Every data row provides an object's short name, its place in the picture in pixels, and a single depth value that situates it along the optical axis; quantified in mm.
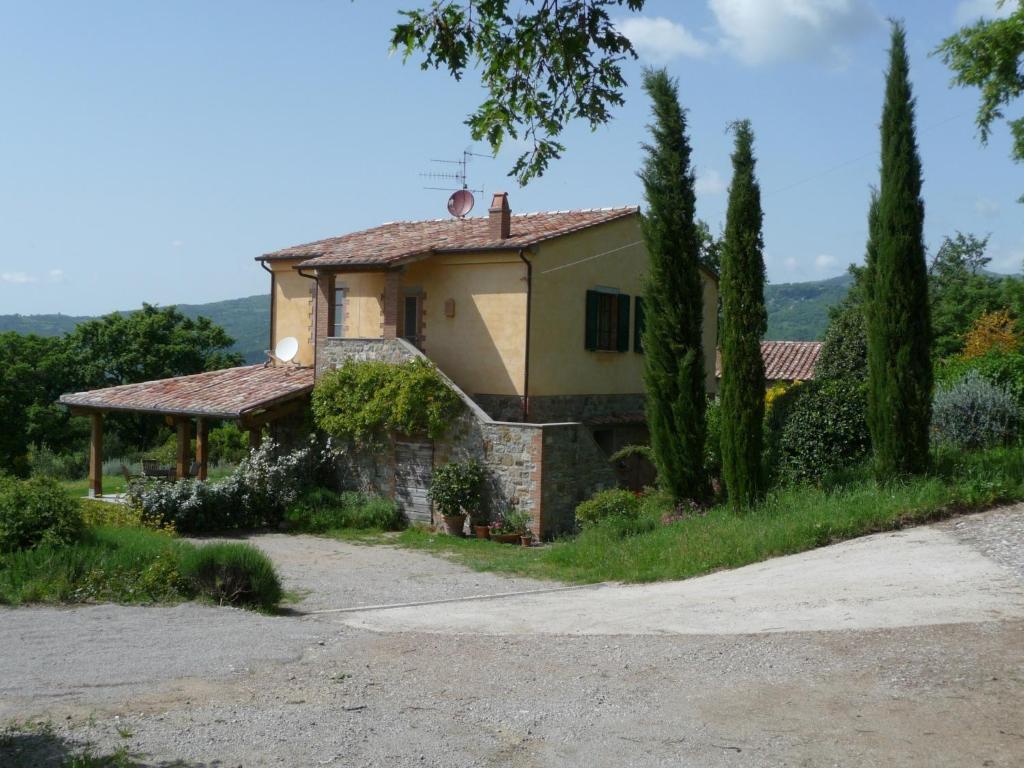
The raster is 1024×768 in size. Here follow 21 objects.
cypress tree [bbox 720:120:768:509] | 16266
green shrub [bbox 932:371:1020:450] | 17016
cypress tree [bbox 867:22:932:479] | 15125
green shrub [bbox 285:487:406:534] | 20250
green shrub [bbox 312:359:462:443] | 19844
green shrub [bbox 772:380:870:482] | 16453
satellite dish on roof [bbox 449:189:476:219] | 26141
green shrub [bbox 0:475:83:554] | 11141
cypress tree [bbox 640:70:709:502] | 17578
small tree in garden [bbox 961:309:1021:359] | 27841
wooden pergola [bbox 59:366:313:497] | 21234
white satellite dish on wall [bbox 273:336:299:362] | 24719
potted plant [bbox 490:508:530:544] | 18703
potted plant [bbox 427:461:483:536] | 19266
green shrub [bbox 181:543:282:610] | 10891
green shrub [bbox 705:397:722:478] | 18125
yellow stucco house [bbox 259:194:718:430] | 21391
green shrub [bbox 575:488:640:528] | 17456
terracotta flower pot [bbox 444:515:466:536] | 19469
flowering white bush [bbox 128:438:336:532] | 19312
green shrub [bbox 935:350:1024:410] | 17391
